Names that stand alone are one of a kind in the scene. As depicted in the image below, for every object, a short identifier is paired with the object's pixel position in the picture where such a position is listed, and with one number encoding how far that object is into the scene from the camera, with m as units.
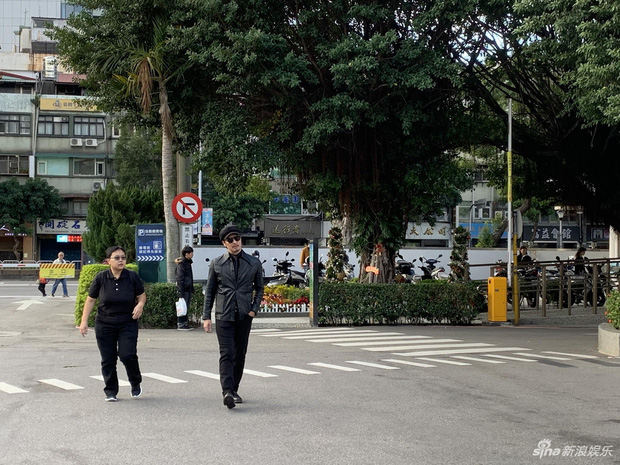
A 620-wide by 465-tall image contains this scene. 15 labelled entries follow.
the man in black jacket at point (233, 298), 8.70
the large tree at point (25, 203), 53.88
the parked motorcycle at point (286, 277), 30.98
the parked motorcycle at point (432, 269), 29.22
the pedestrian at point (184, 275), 18.56
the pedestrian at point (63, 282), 30.73
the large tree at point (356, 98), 18.12
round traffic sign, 19.47
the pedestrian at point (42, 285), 31.43
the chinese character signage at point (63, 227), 57.88
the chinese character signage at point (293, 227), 56.44
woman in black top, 9.01
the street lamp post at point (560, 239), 58.30
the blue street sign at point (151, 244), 21.41
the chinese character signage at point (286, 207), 58.27
